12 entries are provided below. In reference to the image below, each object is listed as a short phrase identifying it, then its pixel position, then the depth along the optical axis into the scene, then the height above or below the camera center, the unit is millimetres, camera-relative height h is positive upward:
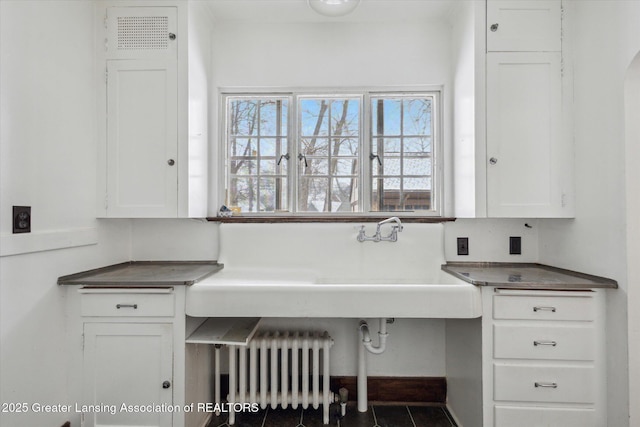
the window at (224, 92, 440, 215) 2242 +409
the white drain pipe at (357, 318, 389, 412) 1940 -904
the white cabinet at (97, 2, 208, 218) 1866 +565
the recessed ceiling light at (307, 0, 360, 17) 1814 +1135
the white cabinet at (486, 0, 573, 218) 1826 +550
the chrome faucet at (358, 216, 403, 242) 2002 -131
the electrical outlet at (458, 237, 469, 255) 2139 -210
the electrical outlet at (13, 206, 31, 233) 1389 -19
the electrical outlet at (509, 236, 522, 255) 2115 -193
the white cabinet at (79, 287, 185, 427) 1582 -681
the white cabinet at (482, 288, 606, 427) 1549 -666
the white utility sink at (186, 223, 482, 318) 2090 -255
